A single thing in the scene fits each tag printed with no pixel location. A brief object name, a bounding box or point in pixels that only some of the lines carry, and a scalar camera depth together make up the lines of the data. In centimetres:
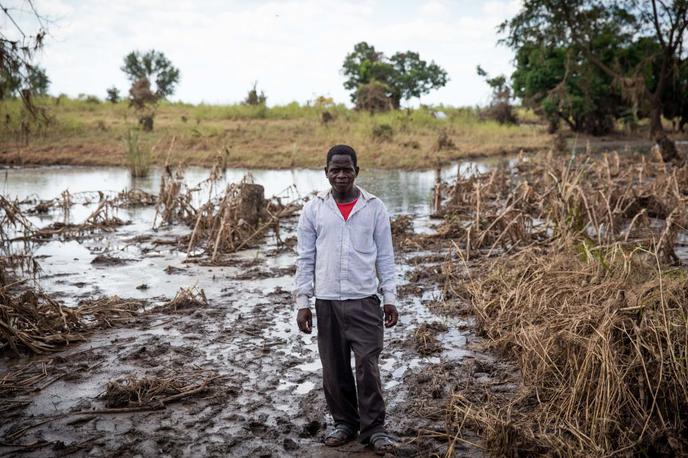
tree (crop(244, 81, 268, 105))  3212
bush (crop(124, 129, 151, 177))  1861
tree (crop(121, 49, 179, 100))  5228
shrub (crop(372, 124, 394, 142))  2472
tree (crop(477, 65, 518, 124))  3469
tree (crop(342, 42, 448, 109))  4626
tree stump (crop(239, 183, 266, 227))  942
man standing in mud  330
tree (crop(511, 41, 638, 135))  2845
